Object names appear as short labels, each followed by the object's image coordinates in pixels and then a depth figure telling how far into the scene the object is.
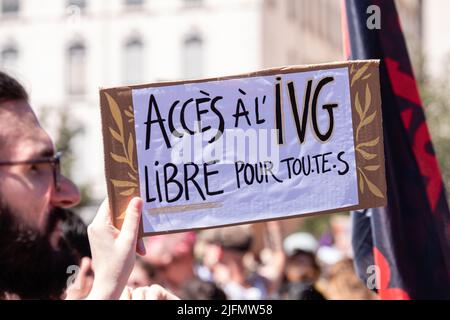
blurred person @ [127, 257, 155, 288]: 7.22
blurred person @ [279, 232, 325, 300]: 8.67
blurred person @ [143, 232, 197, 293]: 7.20
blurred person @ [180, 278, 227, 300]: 5.50
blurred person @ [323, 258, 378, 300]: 5.85
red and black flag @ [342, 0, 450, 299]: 3.80
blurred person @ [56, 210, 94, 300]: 3.24
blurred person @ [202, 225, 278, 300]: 7.91
